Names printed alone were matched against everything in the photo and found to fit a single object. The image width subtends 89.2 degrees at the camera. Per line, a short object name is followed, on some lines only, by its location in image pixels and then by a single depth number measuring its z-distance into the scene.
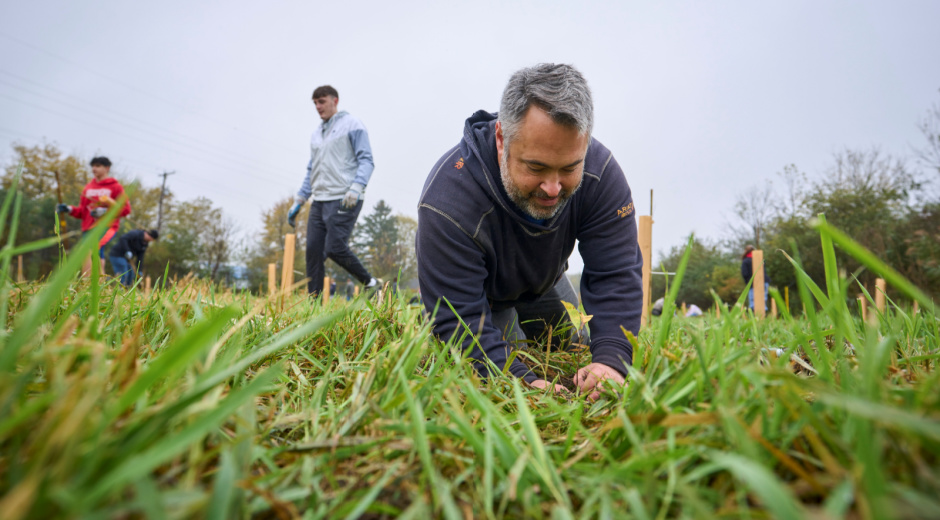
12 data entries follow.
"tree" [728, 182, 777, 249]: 27.67
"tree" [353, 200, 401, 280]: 44.41
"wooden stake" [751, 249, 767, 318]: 6.12
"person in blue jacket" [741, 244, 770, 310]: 12.47
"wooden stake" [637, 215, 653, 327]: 5.14
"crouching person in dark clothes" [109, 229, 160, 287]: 8.32
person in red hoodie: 6.52
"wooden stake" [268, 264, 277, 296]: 6.37
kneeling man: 2.06
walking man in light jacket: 5.13
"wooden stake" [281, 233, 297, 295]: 6.05
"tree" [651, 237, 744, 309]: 25.75
